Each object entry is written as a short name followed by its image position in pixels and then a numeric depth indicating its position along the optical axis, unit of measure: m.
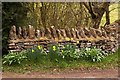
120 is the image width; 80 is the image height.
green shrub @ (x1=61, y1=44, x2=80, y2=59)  6.28
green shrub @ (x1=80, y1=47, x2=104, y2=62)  6.32
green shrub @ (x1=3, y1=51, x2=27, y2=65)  6.11
